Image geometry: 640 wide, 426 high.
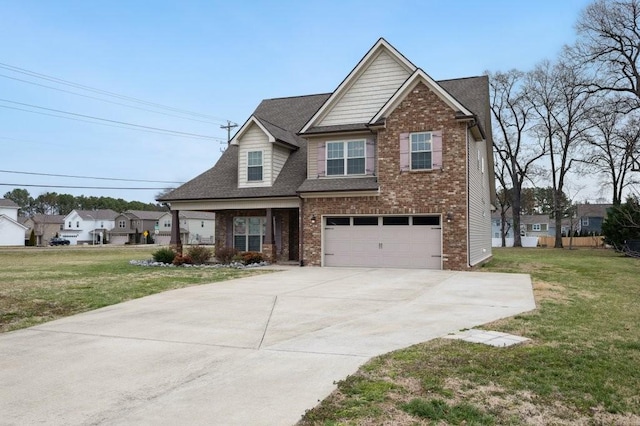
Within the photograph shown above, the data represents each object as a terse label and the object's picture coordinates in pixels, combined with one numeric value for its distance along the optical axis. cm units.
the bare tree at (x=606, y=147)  3070
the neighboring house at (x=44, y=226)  7906
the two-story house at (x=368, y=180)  1734
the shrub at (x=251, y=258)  1966
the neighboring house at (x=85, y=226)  8238
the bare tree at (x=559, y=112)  3859
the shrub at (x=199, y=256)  2019
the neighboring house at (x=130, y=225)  8044
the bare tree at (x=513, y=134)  4653
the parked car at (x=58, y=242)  7275
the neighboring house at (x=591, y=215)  7075
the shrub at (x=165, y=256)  2088
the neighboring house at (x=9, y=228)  6712
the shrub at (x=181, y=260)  2009
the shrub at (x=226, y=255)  2022
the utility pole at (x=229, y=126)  4138
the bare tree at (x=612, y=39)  3191
